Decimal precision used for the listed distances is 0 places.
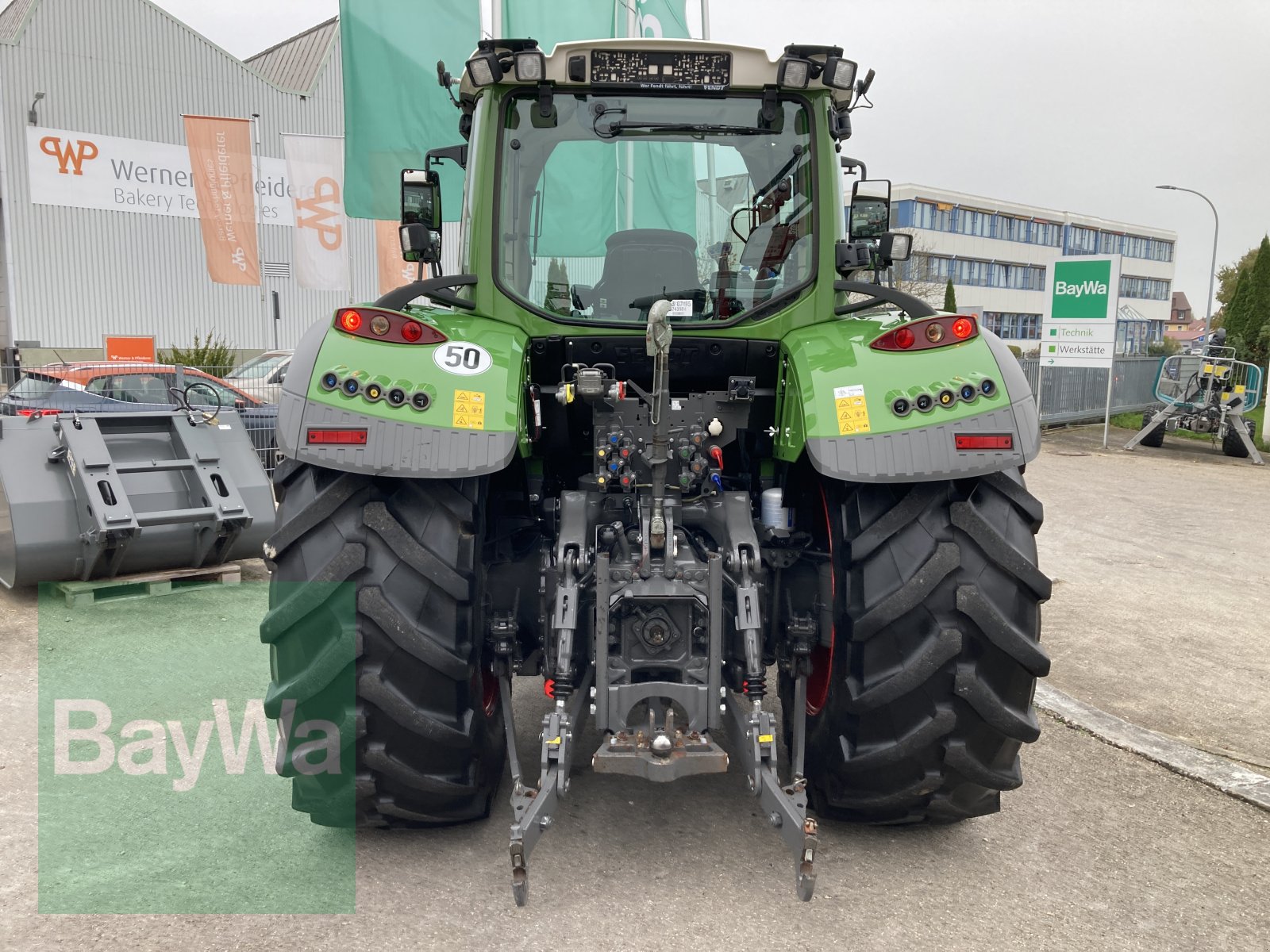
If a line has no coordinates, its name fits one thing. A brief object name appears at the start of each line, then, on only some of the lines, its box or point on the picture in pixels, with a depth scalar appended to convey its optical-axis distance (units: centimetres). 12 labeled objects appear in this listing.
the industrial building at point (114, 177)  2148
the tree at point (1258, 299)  2606
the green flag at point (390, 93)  1024
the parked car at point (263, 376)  1249
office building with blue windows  5738
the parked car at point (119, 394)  762
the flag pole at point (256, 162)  1540
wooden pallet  630
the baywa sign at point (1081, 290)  1778
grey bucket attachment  616
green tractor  299
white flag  1398
